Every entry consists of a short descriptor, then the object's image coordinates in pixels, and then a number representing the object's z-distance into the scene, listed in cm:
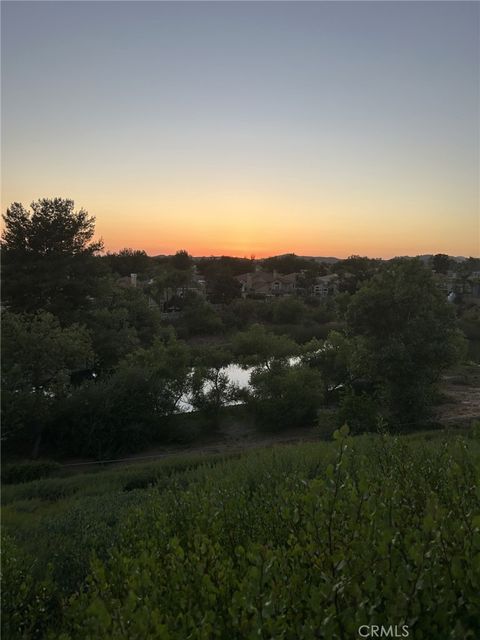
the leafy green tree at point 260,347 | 2356
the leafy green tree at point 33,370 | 1438
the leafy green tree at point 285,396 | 1950
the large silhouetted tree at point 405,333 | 1712
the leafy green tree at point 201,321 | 4134
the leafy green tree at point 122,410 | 1661
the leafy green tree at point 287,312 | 4522
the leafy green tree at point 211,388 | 2020
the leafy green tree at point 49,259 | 2373
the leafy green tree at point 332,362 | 2273
